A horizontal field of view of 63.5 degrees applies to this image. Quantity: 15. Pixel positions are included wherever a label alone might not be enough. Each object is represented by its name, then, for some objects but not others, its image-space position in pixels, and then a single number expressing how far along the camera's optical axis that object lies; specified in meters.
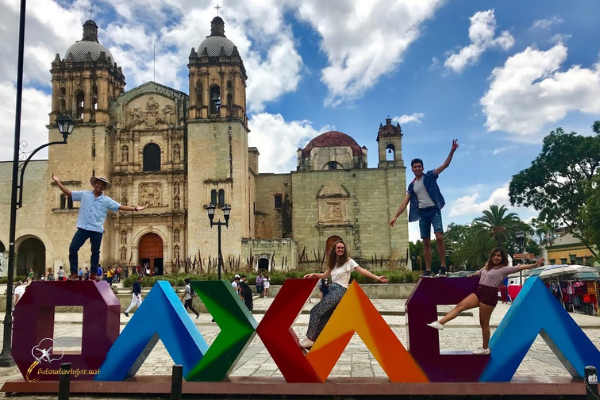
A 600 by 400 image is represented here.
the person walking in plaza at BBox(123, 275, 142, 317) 14.32
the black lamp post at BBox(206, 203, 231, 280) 17.86
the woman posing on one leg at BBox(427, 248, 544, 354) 5.29
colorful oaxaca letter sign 5.27
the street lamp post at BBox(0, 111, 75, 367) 7.78
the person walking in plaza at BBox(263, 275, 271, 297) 20.21
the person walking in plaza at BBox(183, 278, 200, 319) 13.95
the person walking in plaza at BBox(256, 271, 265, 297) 20.16
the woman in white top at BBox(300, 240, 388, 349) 5.69
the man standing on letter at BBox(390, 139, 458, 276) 6.39
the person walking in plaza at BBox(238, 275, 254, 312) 13.52
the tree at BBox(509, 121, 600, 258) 31.62
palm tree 35.88
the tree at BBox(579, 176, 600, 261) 19.58
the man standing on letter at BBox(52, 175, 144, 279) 6.34
